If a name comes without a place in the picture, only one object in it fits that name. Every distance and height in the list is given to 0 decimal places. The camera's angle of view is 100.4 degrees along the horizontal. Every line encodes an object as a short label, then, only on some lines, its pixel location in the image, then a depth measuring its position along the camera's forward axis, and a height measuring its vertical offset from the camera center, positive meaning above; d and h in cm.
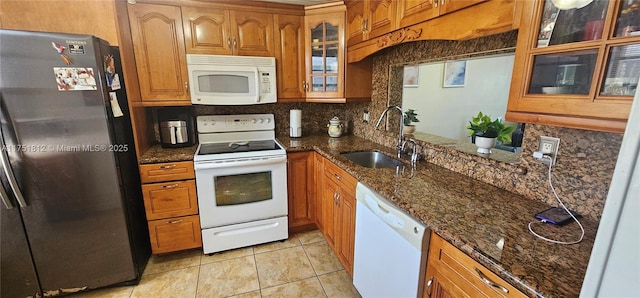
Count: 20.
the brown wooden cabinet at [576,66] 76 +10
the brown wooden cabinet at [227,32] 221 +53
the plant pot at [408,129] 215 -27
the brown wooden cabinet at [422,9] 122 +43
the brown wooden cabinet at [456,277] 83 -62
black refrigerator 151 -45
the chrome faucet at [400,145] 204 -38
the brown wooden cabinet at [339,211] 179 -85
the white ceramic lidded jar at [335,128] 277 -34
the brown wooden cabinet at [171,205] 204 -87
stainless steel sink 216 -52
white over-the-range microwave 225 +13
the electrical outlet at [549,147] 116 -22
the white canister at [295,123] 271 -29
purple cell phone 104 -48
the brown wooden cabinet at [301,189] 241 -87
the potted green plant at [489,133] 151 -21
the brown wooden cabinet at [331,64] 238 +28
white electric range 214 -82
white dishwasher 114 -75
